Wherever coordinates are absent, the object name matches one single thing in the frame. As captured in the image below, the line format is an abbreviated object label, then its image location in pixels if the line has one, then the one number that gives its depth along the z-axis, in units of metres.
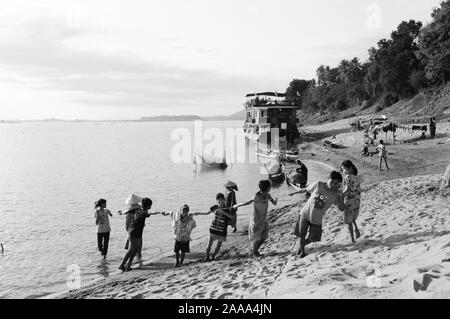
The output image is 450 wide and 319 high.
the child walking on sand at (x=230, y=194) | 11.71
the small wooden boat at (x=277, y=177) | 27.67
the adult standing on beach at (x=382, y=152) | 24.87
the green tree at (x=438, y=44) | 47.97
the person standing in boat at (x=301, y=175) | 16.39
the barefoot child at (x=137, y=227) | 9.26
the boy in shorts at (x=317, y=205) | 7.75
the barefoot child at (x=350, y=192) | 8.20
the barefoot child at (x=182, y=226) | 9.48
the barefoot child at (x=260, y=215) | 8.45
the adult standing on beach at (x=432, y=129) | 32.97
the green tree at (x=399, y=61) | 65.00
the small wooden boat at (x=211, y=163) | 40.53
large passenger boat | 59.75
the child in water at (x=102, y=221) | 11.25
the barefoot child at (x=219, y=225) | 9.58
